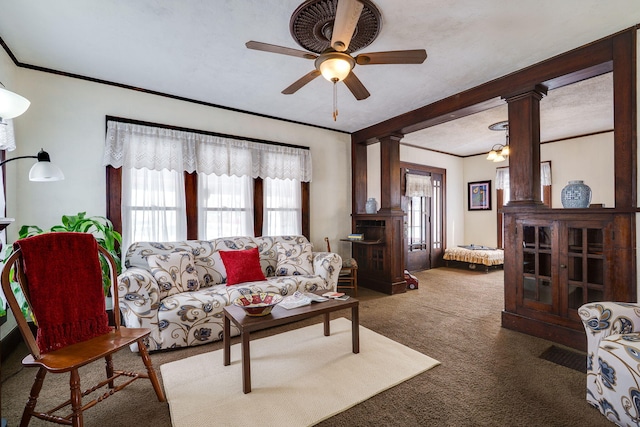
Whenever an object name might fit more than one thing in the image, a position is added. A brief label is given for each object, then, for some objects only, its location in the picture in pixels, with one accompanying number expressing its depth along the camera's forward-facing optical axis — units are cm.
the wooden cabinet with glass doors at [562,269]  229
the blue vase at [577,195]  256
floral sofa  246
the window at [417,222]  603
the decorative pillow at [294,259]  362
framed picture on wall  668
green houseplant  251
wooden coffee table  188
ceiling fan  184
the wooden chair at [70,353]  141
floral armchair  144
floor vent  217
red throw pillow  317
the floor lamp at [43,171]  215
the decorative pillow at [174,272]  274
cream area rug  168
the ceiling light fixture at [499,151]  453
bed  580
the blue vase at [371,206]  476
